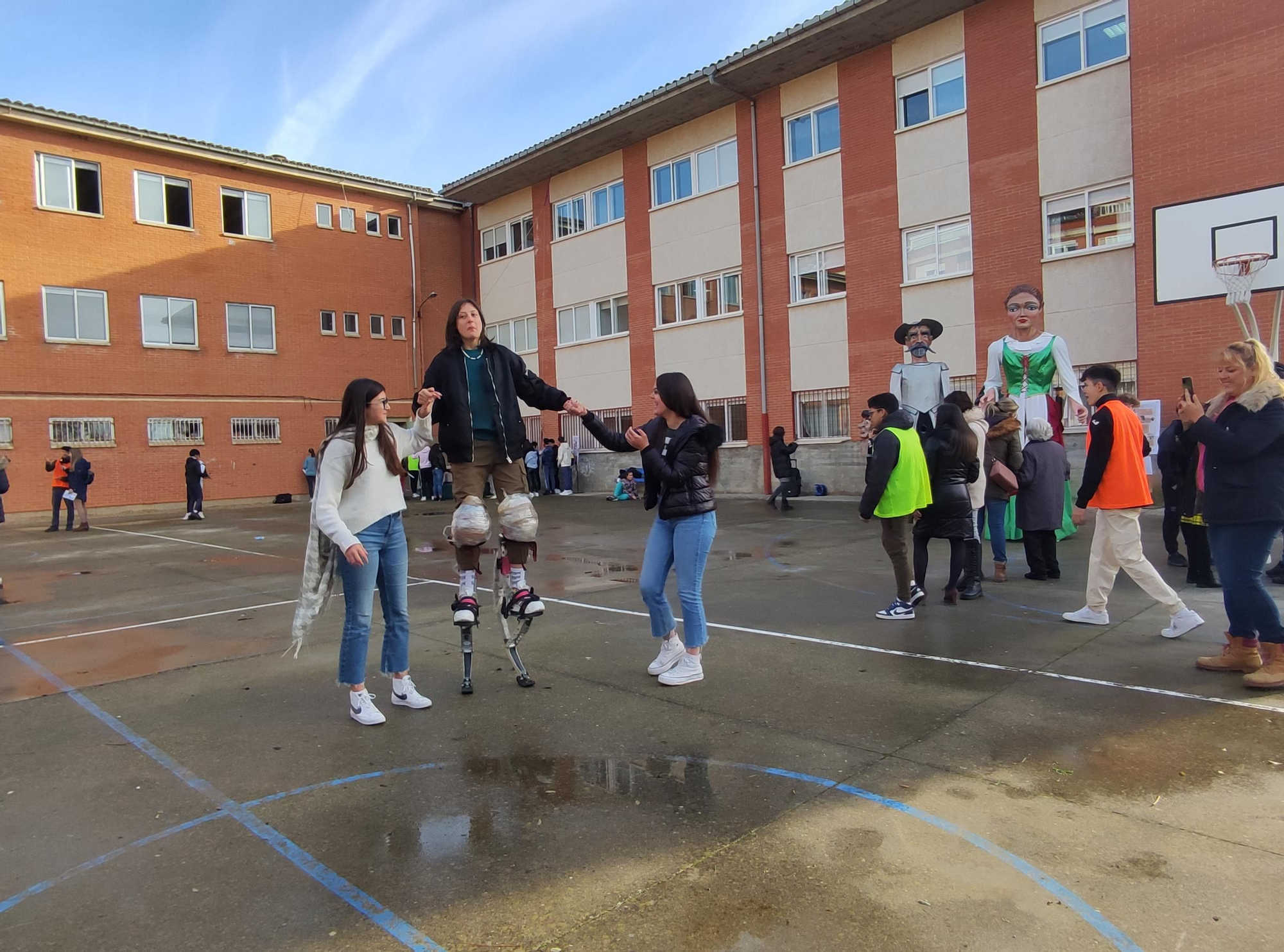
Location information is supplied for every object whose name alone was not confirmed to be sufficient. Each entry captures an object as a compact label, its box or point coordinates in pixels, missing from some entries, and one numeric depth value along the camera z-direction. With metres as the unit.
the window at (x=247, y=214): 27.16
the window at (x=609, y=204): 26.08
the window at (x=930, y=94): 18.56
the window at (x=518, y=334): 29.61
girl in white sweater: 4.67
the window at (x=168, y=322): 25.53
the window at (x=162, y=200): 25.48
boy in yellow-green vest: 7.10
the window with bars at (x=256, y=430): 27.08
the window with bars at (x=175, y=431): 25.48
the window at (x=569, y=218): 27.38
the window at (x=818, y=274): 20.80
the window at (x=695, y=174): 23.05
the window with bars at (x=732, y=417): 23.05
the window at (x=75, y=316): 23.84
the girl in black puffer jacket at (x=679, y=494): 5.26
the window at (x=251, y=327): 27.12
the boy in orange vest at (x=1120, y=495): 6.12
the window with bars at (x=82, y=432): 23.72
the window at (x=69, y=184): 23.89
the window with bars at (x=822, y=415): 20.92
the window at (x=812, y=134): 20.86
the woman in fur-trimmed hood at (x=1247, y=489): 4.83
